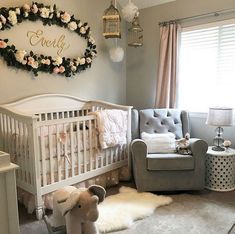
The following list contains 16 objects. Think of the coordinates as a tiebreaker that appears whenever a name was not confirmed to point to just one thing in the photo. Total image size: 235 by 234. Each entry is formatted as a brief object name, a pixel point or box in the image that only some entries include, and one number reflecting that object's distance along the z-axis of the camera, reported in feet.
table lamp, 9.68
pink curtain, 11.97
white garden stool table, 9.73
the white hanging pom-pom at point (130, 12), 11.72
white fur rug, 7.48
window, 10.77
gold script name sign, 10.40
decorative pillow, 10.03
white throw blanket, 9.61
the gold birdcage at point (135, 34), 12.46
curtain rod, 10.51
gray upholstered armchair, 9.36
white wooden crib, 7.97
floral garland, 9.54
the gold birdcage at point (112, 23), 10.46
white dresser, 3.83
